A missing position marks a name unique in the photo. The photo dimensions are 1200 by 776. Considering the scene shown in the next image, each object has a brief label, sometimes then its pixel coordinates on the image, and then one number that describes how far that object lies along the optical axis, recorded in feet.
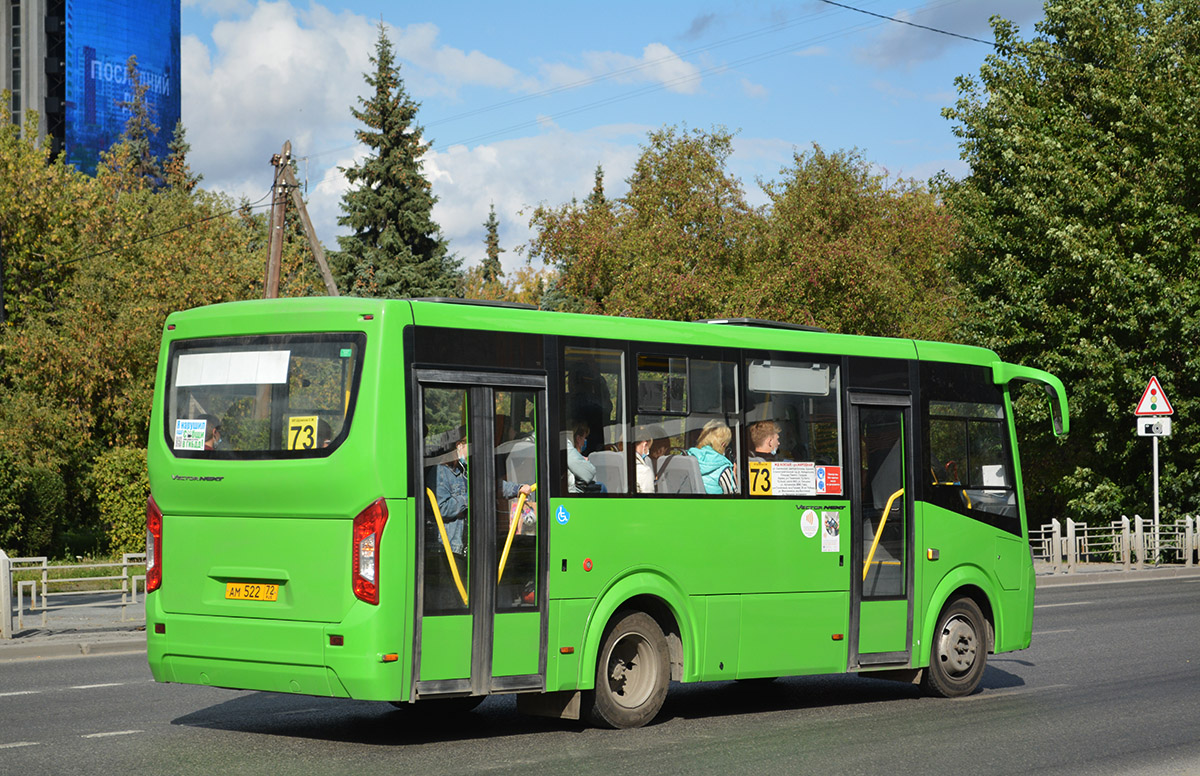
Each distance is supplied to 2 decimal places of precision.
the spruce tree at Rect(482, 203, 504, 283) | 400.47
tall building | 325.83
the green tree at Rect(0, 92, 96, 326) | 143.54
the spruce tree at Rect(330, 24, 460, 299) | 204.33
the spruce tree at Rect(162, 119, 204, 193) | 197.76
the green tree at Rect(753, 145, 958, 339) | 158.30
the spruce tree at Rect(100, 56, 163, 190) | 238.74
